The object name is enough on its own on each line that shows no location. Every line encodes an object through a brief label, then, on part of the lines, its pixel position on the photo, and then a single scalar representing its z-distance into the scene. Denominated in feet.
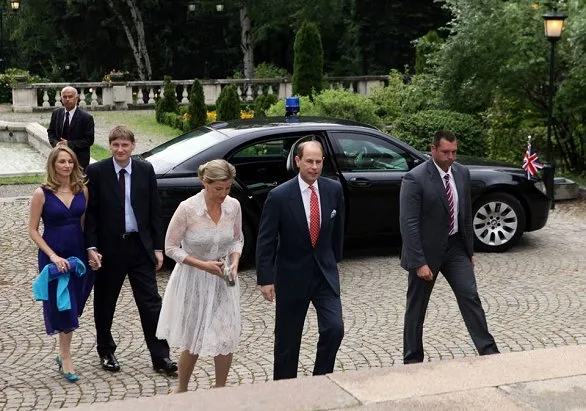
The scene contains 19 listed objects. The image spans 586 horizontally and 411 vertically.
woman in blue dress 22.06
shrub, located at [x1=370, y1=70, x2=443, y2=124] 64.01
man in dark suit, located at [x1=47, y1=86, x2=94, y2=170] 38.19
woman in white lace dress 19.44
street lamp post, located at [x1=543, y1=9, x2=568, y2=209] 44.98
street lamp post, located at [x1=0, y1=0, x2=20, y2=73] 139.42
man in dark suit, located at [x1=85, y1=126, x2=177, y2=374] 22.75
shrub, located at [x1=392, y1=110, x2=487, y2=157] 54.19
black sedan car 33.17
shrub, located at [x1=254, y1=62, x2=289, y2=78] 138.51
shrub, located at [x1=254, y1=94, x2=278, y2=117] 90.81
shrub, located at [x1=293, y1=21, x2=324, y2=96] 99.35
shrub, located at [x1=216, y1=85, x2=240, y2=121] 77.66
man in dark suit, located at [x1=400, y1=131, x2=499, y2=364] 21.56
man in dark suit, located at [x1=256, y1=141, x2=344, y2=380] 19.49
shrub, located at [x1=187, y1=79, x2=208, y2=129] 80.89
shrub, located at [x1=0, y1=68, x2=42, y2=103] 117.70
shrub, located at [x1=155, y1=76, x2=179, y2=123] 93.97
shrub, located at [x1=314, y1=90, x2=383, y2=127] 59.88
